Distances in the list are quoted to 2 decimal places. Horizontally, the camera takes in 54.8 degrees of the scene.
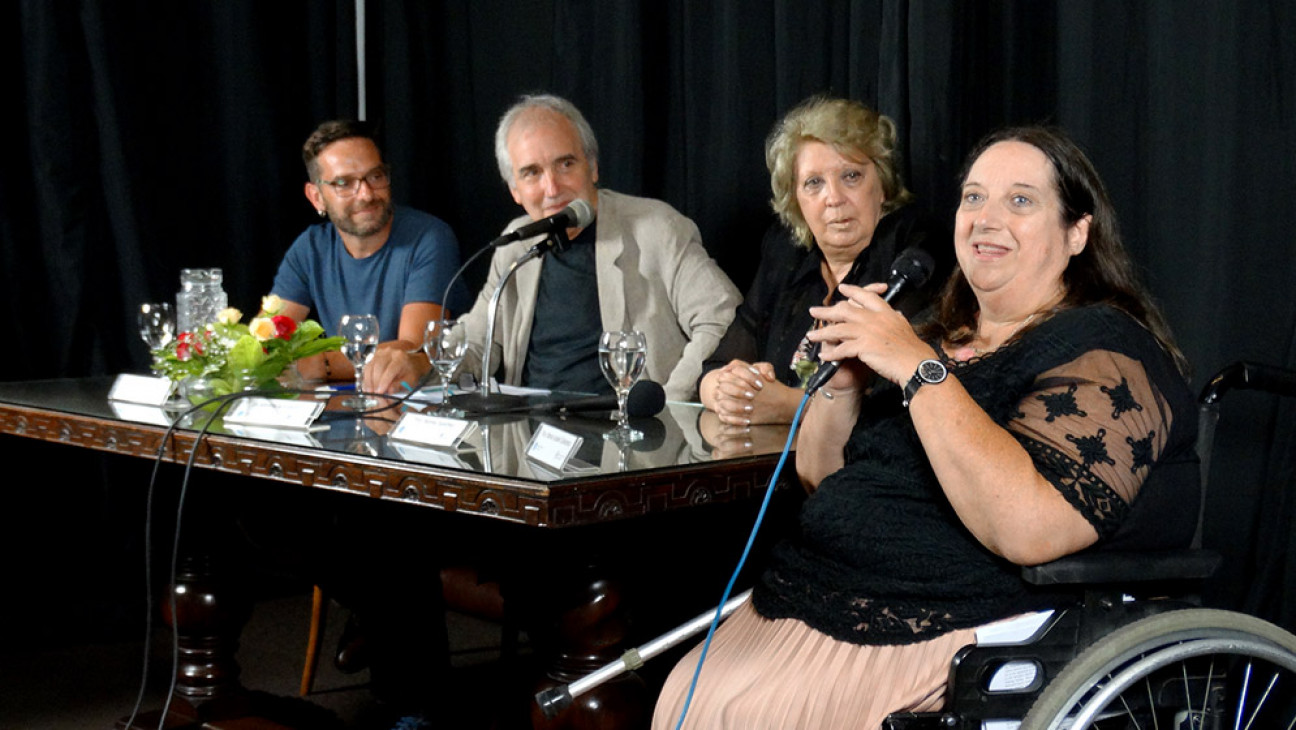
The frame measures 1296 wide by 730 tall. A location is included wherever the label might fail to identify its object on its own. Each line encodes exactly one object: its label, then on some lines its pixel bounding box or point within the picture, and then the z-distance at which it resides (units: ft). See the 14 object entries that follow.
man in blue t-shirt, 11.06
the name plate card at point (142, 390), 7.98
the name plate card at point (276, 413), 6.77
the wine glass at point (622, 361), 6.63
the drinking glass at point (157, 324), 8.54
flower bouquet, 7.74
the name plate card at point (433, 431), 6.04
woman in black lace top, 4.75
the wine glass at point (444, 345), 7.73
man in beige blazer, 9.77
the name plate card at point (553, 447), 5.45
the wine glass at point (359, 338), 7.55
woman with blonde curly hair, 8.22
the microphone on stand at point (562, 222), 7.86
